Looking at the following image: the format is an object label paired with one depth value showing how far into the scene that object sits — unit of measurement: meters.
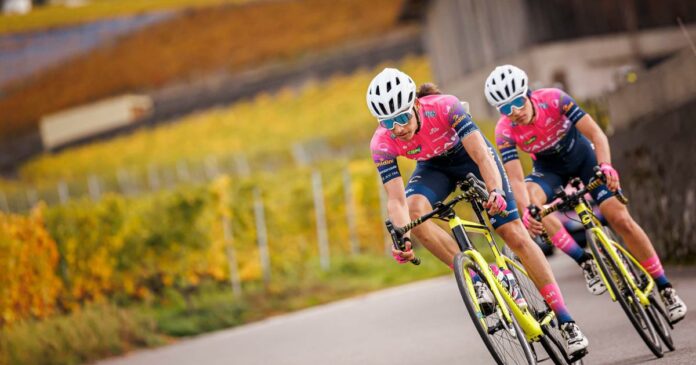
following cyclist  17.34
